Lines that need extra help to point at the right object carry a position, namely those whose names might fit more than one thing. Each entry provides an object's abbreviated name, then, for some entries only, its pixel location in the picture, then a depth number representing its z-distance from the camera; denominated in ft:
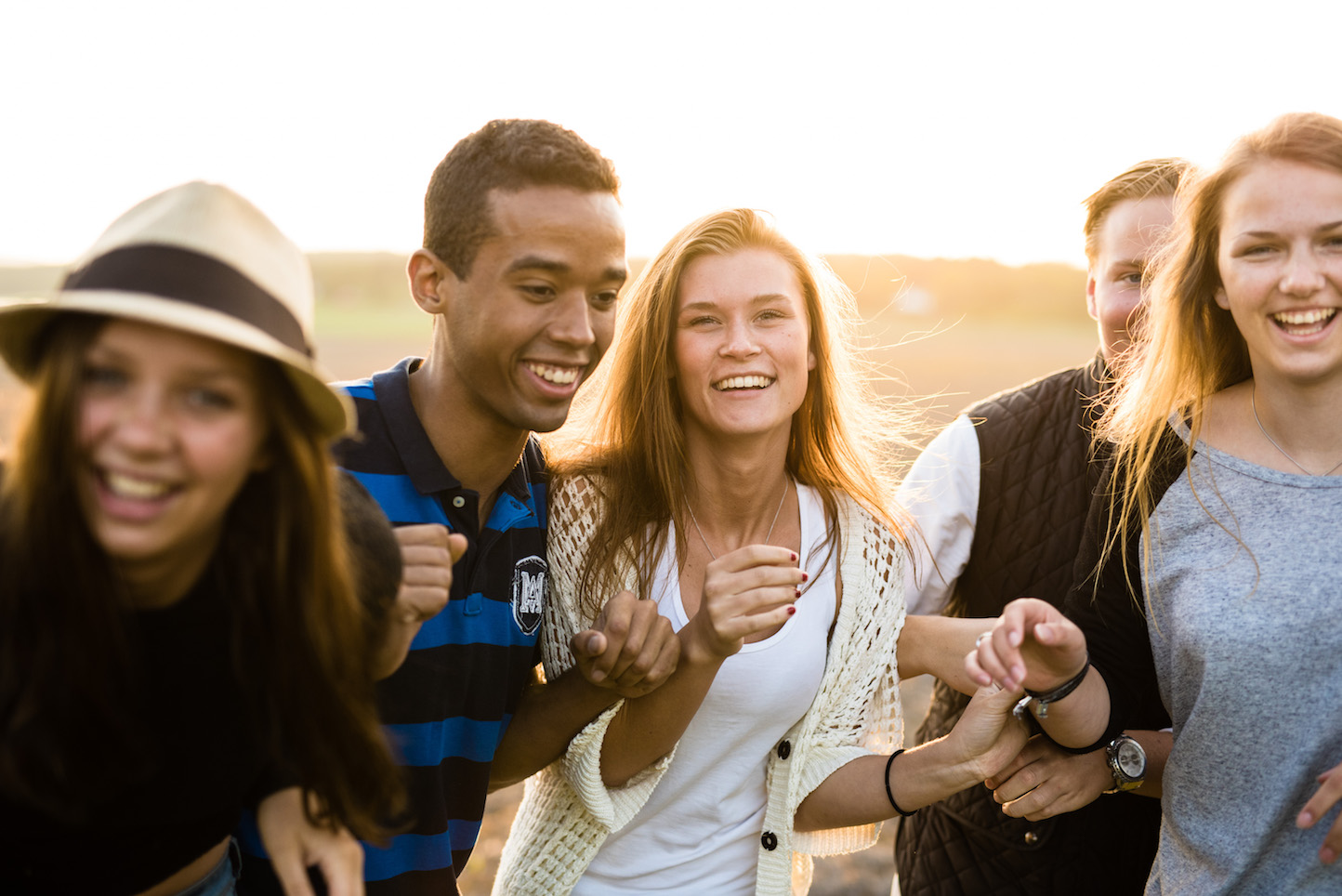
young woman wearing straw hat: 4.45
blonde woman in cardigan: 7.79
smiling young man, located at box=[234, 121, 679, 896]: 7.07
